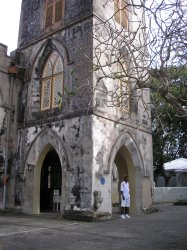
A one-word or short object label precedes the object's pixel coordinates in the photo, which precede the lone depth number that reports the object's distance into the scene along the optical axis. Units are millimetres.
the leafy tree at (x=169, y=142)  18120
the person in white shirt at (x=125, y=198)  9284
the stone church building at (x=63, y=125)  8796
